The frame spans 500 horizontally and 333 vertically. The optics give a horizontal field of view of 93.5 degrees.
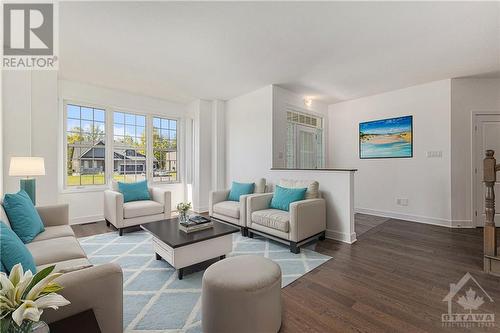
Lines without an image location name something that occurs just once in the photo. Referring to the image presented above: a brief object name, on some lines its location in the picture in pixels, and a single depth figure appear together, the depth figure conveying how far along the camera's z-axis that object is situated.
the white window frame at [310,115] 4.90
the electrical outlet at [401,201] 4.68
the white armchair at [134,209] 3.70
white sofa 1.11
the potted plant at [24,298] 0.72
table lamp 2.73
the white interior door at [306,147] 5.27
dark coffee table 2.33
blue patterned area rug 1.75
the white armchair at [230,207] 3.72
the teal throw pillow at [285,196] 3.45
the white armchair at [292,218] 3.03
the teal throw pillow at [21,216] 2.07
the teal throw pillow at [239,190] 4.27
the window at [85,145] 4.46
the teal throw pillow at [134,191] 4.20
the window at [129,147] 4.96
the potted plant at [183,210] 2.84
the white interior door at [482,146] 4.11
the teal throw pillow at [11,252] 1.25
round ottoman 1.48
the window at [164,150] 5.50
